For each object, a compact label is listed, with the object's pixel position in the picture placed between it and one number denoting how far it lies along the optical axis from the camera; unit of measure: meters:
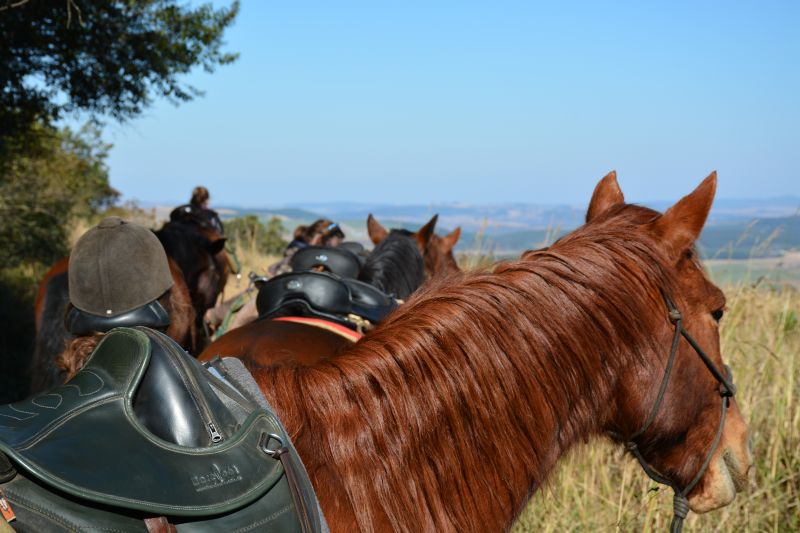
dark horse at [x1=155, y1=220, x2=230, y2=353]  6.26
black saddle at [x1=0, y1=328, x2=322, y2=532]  1.23
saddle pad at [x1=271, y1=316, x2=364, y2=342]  3.43
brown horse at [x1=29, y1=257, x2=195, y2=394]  4.34
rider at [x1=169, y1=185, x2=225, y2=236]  7.12
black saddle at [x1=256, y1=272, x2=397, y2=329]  3.60
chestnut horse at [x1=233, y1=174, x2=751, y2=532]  1.72
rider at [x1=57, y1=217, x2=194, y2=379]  2.54
